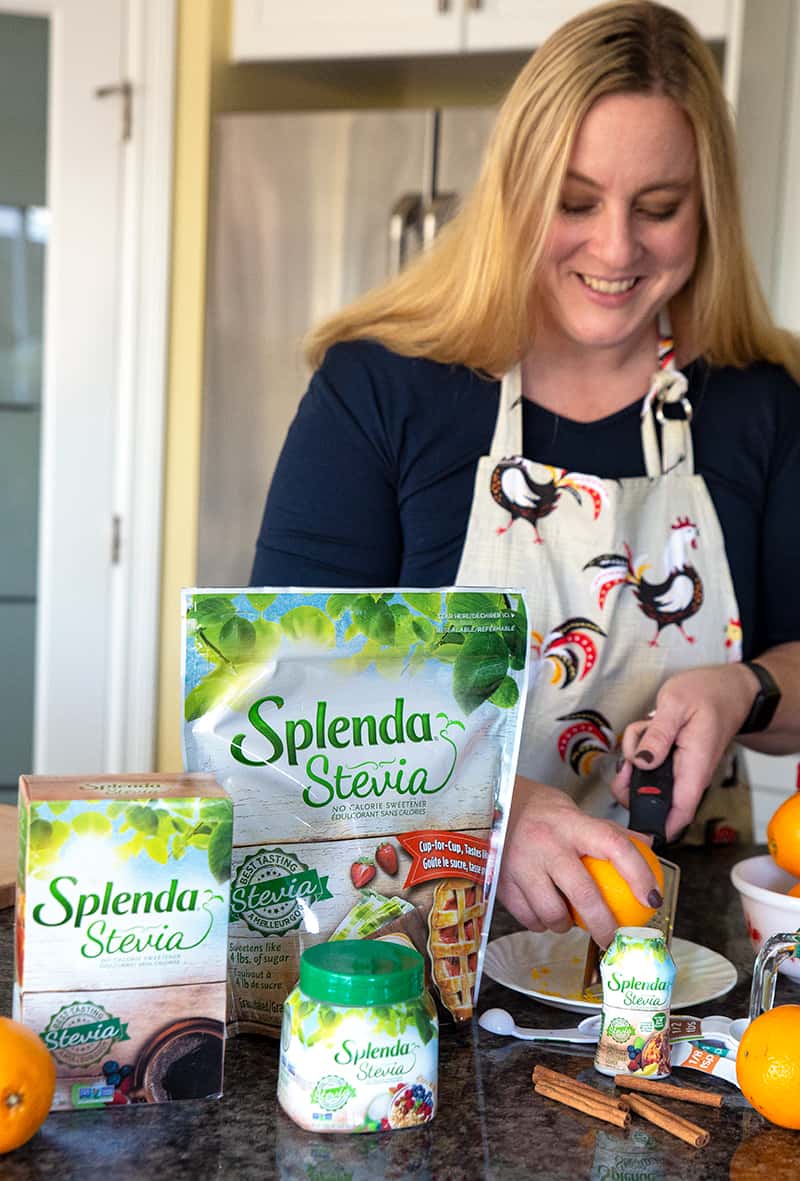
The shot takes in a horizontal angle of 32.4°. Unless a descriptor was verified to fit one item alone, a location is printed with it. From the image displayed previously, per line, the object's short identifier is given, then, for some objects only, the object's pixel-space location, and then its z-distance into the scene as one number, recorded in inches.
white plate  35.7
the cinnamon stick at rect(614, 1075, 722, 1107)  30.3
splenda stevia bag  31.0
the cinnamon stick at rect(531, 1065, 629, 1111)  29.7
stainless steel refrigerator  101.0
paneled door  108.7
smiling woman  52.2
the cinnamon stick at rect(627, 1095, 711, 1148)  28.4
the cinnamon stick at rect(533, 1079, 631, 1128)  29.2
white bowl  37.1
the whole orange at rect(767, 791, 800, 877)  38.6
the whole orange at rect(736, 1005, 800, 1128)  28.8
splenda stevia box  27.1
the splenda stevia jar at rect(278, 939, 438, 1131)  27.1
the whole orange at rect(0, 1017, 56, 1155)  25.7
